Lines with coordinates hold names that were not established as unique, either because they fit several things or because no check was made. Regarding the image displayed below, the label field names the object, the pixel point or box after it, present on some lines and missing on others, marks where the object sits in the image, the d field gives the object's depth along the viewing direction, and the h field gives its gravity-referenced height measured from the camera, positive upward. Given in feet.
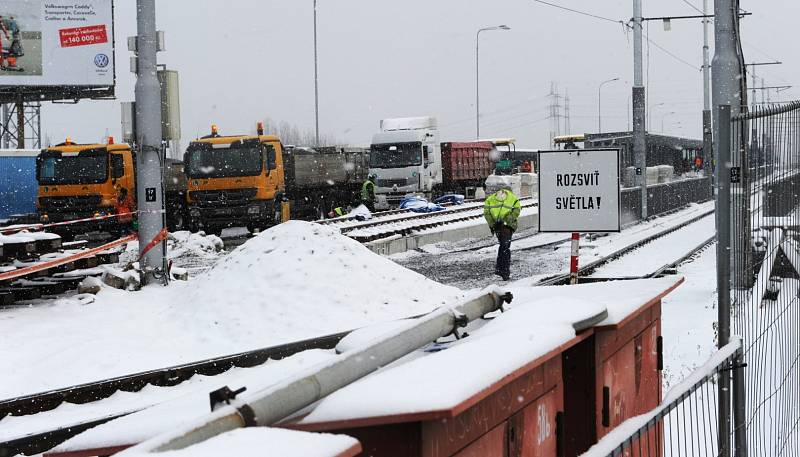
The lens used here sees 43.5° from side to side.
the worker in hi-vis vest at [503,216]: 58.59 -1.96
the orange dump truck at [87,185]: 90.38 +0.59
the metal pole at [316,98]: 156.06 +13.76
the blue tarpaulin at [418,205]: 113.33 -2.37
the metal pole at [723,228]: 15.80 -0.78
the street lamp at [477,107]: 194.70 +15.04
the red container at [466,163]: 159.94 +3.49
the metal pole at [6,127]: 164.66 +10.74
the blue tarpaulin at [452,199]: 138.62 -2.07
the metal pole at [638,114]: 105.68 +7.06
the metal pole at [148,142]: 54.29 +2.63
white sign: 43.24 -0.40
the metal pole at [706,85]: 149.04 +15.81
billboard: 142.82 +21.57
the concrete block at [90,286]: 52.80 -5.00
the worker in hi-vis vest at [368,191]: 127.03 -0.67
